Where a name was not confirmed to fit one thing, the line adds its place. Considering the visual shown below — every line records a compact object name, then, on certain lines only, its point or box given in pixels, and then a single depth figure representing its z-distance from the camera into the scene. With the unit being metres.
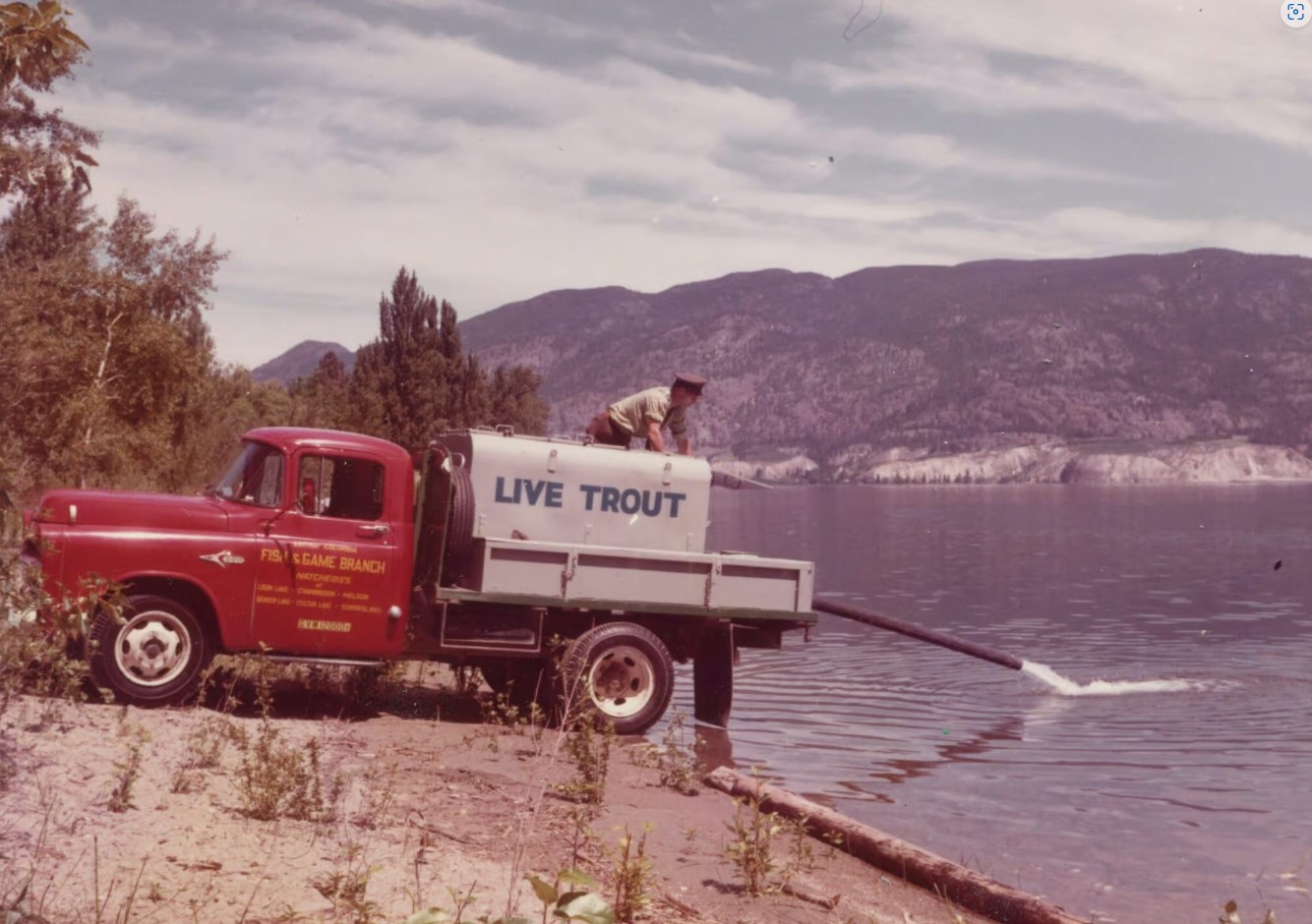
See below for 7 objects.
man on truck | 13.05
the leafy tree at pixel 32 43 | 5.71
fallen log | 7.25
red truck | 10.44
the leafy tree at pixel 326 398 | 58.83
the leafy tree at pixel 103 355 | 35.09
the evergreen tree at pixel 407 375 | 56.88
